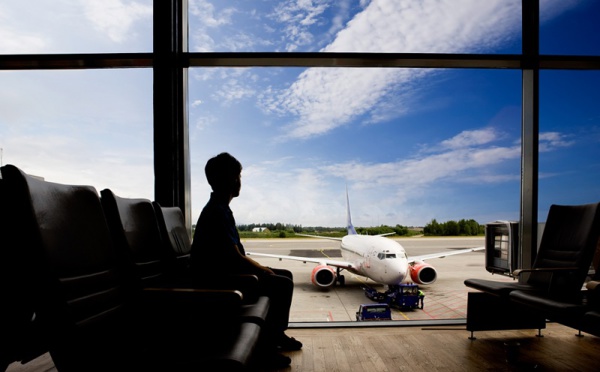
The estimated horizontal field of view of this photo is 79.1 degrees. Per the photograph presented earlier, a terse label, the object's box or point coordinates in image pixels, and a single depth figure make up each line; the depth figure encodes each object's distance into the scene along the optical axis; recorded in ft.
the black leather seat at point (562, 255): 22.95
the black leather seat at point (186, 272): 14.57
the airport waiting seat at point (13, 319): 11.41
